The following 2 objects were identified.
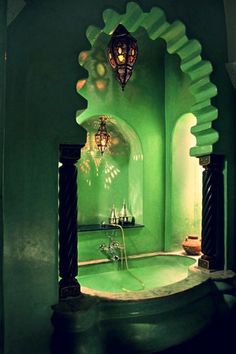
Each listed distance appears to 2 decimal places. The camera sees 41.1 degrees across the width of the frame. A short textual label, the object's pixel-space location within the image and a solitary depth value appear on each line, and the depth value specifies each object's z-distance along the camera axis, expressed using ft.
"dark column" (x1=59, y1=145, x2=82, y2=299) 9.96
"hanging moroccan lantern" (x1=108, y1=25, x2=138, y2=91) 11.41
